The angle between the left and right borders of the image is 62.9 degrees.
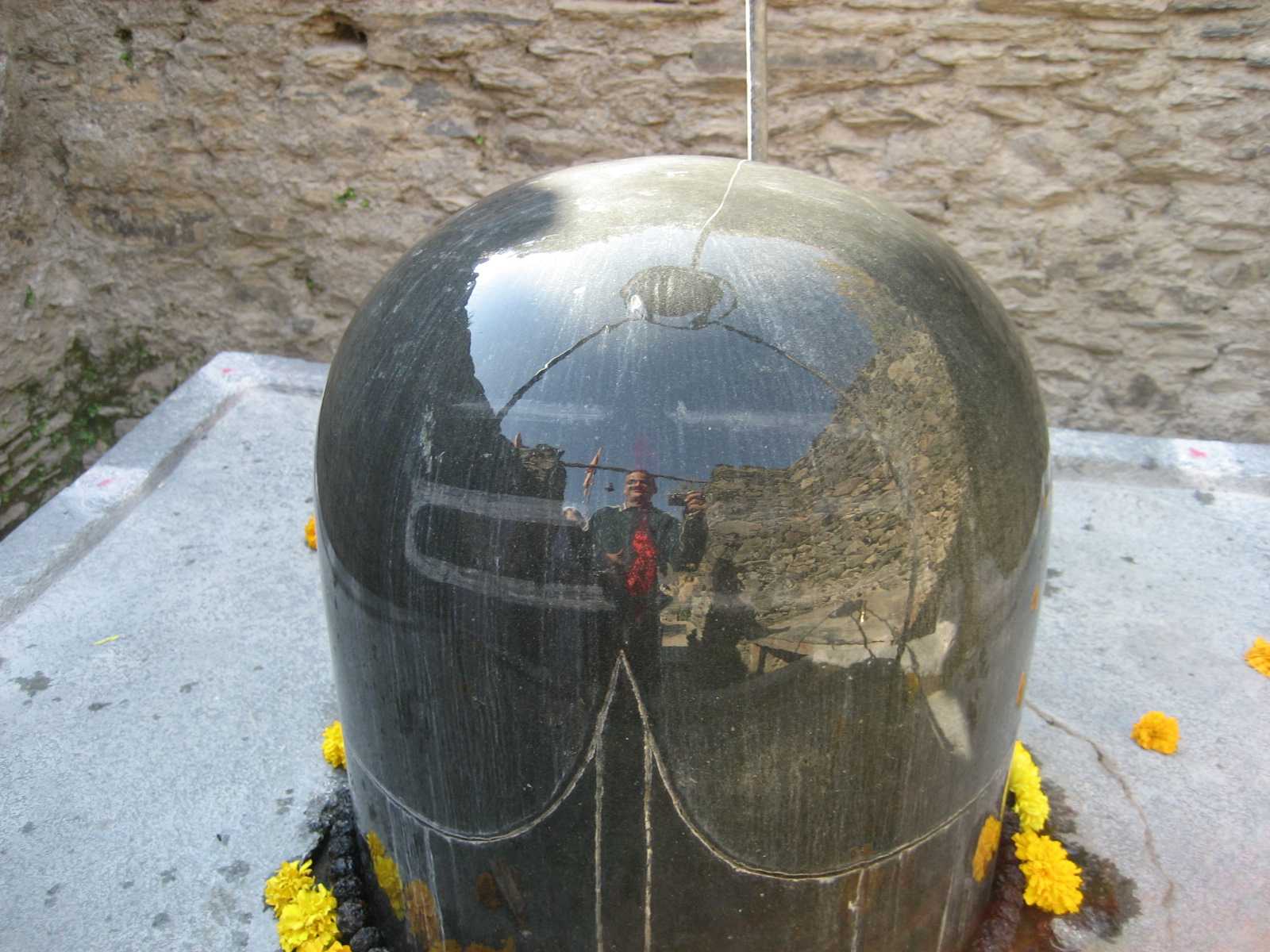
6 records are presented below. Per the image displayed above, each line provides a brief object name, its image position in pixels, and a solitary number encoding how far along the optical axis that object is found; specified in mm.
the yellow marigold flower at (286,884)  2033
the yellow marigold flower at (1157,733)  2438
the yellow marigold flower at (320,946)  1925
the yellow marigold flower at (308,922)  1944
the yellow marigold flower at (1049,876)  2041
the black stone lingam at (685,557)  1351
